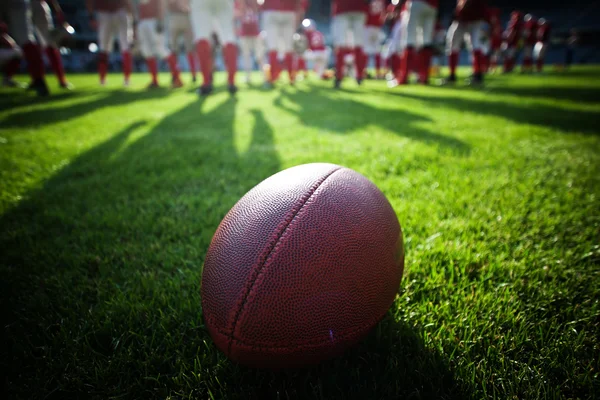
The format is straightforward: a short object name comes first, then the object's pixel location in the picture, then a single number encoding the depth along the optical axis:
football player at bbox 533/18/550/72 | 15.59
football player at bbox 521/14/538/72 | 16.02
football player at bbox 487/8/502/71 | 15.34
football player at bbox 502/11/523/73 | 15.09
